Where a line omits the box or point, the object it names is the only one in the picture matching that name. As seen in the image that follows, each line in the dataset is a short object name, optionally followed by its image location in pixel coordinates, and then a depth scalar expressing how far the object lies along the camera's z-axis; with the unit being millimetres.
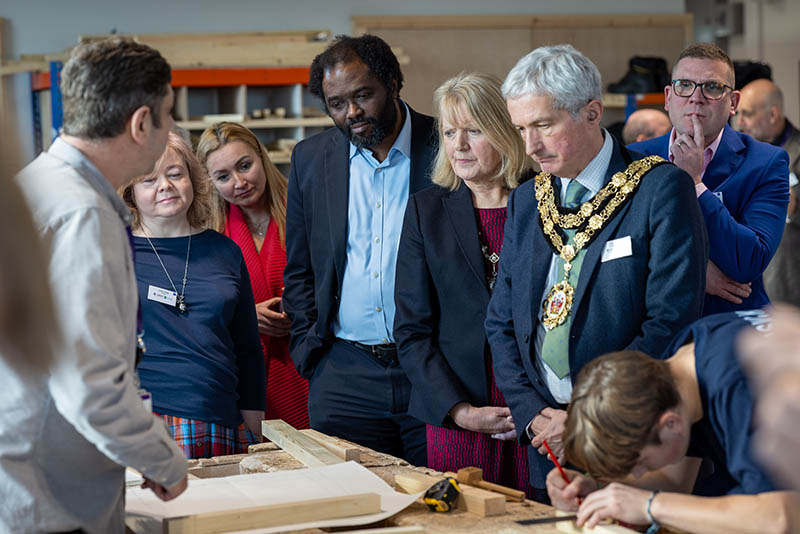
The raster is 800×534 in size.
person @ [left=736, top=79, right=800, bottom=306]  5461
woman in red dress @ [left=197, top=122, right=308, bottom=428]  3600
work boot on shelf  7711
